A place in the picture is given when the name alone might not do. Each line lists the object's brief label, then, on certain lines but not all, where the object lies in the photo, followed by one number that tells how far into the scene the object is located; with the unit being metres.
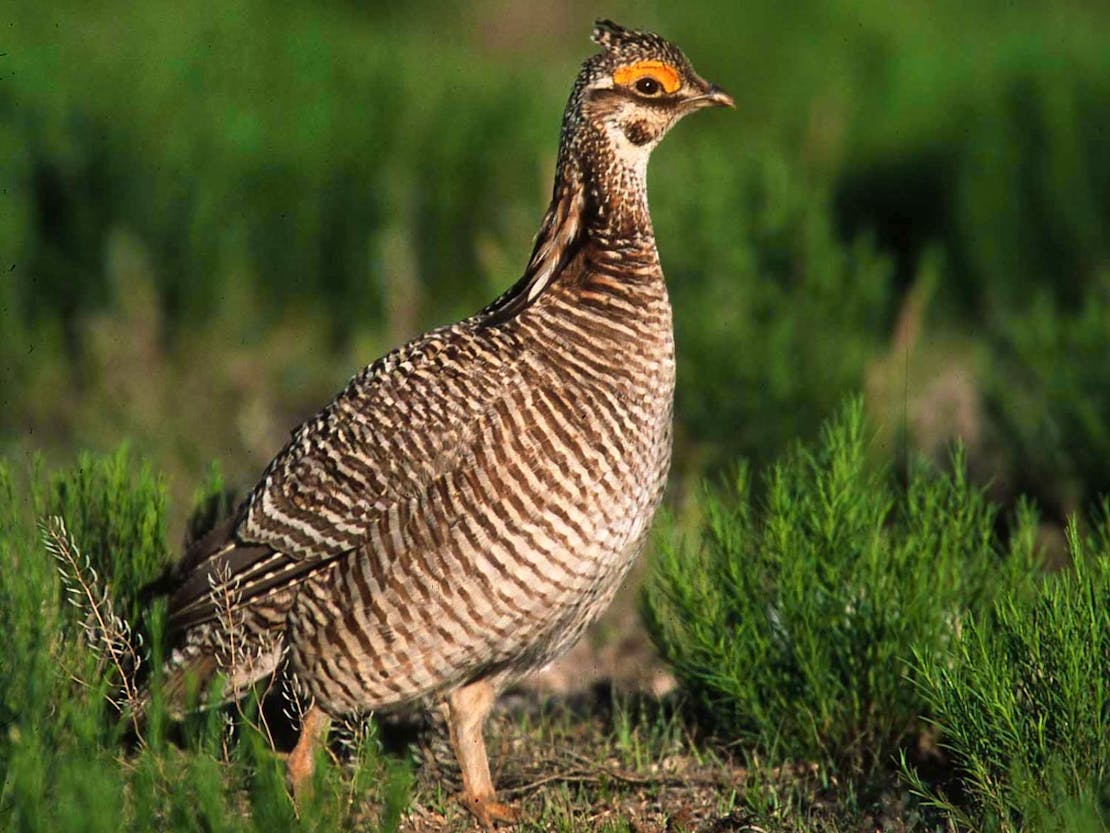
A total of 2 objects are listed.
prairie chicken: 8.23
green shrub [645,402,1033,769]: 9.20
